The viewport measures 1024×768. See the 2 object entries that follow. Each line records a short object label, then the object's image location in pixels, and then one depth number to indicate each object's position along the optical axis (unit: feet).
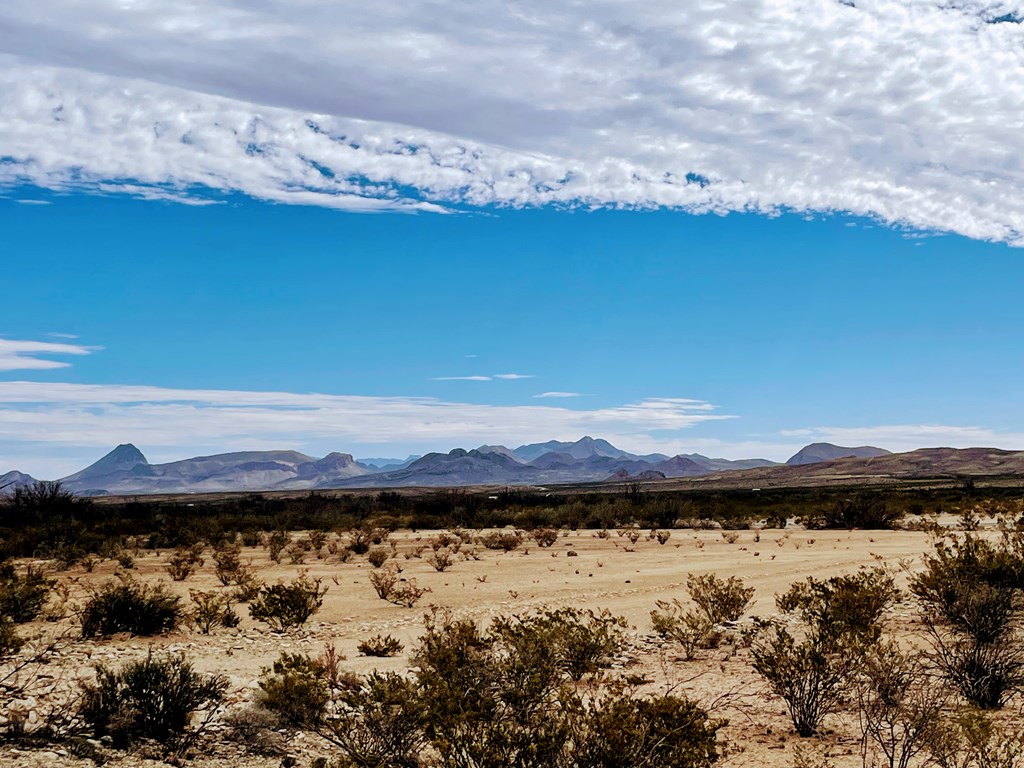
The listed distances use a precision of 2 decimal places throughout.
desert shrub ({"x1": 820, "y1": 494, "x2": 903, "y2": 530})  133.39
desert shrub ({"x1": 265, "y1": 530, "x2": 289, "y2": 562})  94.07
